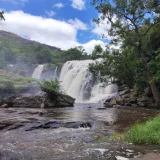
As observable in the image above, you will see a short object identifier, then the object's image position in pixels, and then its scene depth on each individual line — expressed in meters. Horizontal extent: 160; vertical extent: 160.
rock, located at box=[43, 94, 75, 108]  18.06
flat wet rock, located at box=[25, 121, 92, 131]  8.02
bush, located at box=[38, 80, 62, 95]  18.33
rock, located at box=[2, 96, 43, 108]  17.47
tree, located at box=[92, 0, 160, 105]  14.27
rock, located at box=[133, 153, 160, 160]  4.23
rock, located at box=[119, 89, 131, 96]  22.58
